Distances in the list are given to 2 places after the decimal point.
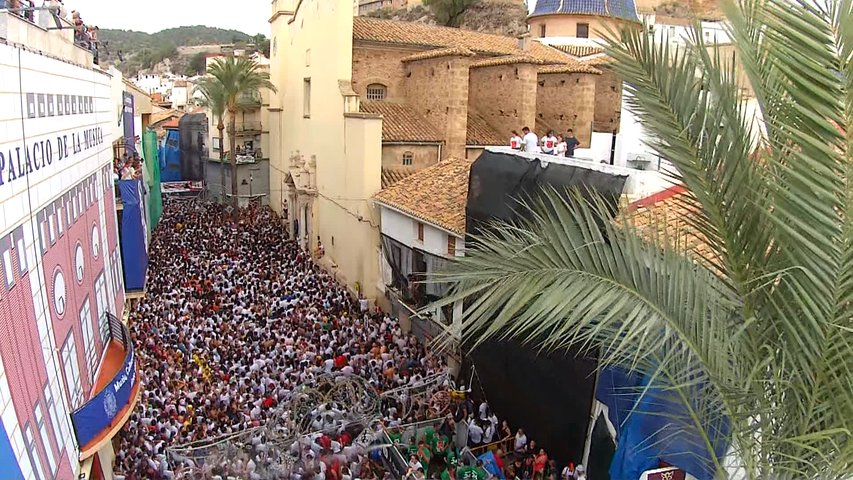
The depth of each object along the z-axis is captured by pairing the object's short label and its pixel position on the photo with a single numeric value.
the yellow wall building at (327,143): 22.72
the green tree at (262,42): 82.52
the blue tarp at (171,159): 49.94
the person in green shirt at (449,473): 11.82
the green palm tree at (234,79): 34.84
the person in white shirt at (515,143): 18.11
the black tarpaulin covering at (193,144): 48.16
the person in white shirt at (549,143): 17.05
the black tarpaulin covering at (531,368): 12.41
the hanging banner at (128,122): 23.98
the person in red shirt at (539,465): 12.33
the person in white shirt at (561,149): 17.14
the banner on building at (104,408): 9.64
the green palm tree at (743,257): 3.59
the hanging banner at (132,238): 18.08
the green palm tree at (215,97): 35.38
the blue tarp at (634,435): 9.90
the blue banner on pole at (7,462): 6.27
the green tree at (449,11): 58.84
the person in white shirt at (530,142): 18.06
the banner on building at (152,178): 31.97
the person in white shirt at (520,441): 13.55
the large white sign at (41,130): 7.27
